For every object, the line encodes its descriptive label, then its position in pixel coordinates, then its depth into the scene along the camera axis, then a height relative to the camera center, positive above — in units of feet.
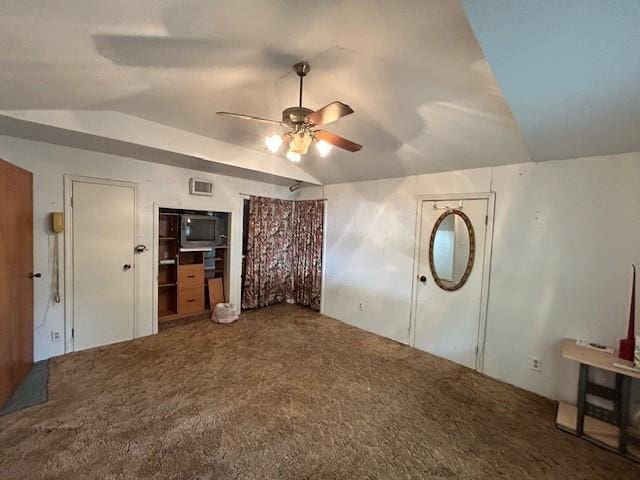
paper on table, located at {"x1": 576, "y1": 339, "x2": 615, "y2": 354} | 7.28 -2.95
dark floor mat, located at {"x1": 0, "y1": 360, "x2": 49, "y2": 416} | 7.16 -4.97
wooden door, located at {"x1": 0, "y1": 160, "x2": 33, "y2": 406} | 7.15 -1.74
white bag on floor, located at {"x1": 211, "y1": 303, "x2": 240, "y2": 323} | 13.60 -4.50
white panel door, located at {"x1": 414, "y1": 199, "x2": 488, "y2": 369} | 10.03 -2.32
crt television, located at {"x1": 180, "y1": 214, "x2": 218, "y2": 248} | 13.55 -0.41
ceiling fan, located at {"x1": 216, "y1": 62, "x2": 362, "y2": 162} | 5.65 +2.34
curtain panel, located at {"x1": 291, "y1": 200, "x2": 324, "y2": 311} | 15.87 -1.47
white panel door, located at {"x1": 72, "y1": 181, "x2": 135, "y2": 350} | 10.23 -1.74
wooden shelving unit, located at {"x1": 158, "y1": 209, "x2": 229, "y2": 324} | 13.82 -2.75
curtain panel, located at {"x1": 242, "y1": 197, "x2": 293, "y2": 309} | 15.55 -1.65
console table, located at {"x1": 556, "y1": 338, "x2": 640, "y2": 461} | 6.36 -4.31
